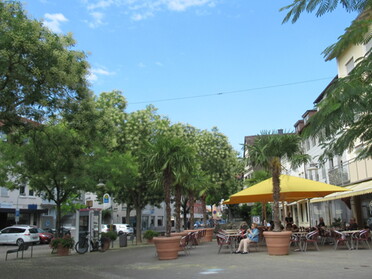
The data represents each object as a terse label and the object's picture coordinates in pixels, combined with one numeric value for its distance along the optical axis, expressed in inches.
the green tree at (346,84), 160.2
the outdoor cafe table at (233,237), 622.2
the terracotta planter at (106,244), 844.2
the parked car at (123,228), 1793.6
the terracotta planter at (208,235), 1048.8
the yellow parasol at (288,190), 615.2
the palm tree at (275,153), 570.9
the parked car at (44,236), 1318.9
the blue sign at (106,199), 917.7
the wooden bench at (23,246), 629.7
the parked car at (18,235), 1216.2
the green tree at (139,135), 1032.2
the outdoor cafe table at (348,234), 576.1
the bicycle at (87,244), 798.5
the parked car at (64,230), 1451.8
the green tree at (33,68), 397.1
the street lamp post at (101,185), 932.2
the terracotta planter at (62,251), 754.1
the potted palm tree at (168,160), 612.1
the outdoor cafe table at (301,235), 585.1
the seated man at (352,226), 723.7
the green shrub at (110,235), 898.7
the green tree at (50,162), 629.3
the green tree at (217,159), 1316.4
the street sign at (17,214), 1512.8
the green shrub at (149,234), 1083.9
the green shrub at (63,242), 751.1
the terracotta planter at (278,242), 530.2
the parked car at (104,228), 1601.5
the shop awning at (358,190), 730.9
